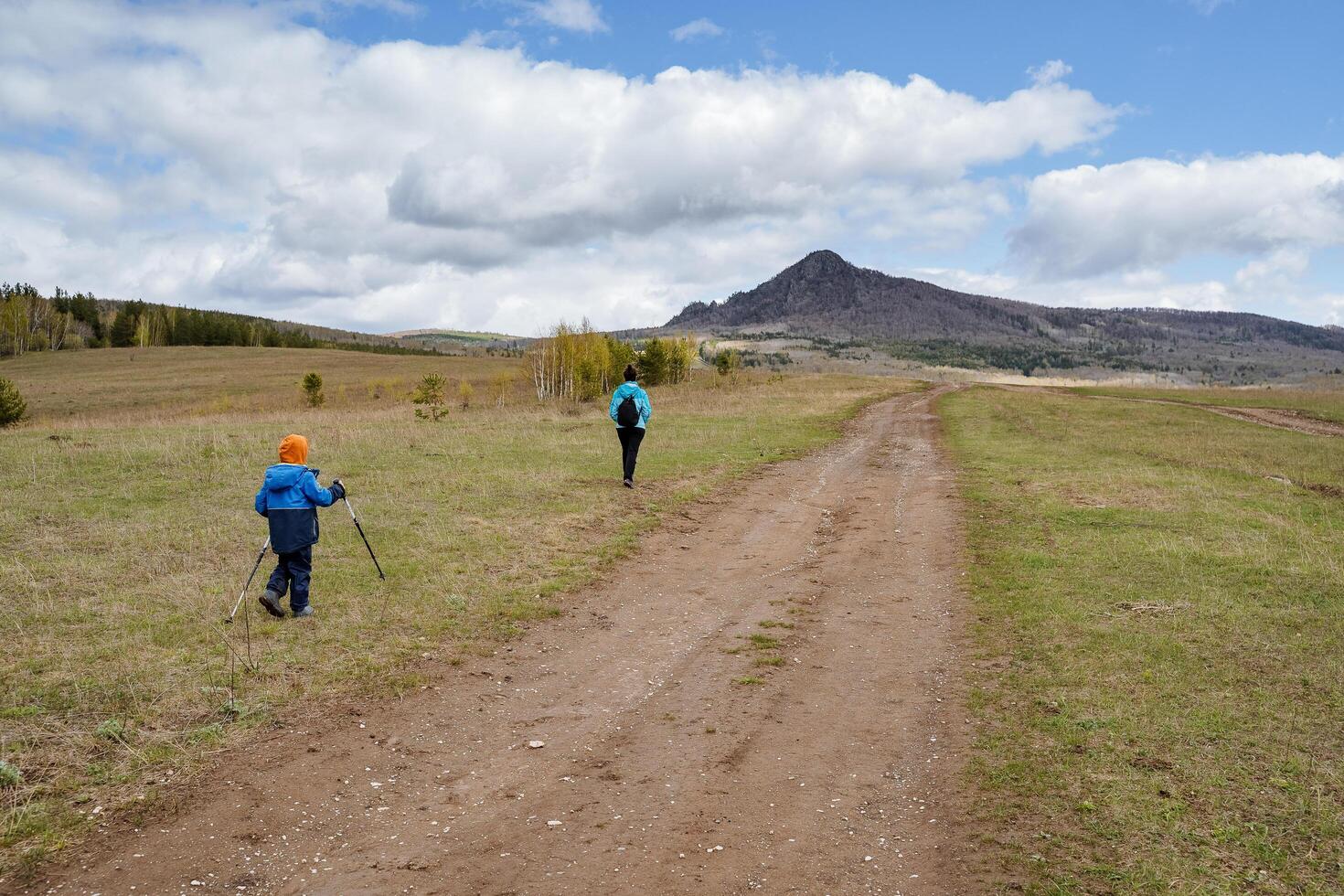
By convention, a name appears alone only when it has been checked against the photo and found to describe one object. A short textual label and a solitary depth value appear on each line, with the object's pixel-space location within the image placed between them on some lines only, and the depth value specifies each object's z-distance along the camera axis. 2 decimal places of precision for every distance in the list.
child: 9.54
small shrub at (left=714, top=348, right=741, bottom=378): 91.62
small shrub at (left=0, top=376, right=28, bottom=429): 40.83
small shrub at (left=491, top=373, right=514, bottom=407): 83.05
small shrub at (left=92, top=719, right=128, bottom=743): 6.56
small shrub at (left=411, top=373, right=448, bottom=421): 55.89
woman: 18.14
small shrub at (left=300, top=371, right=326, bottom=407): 71.94
